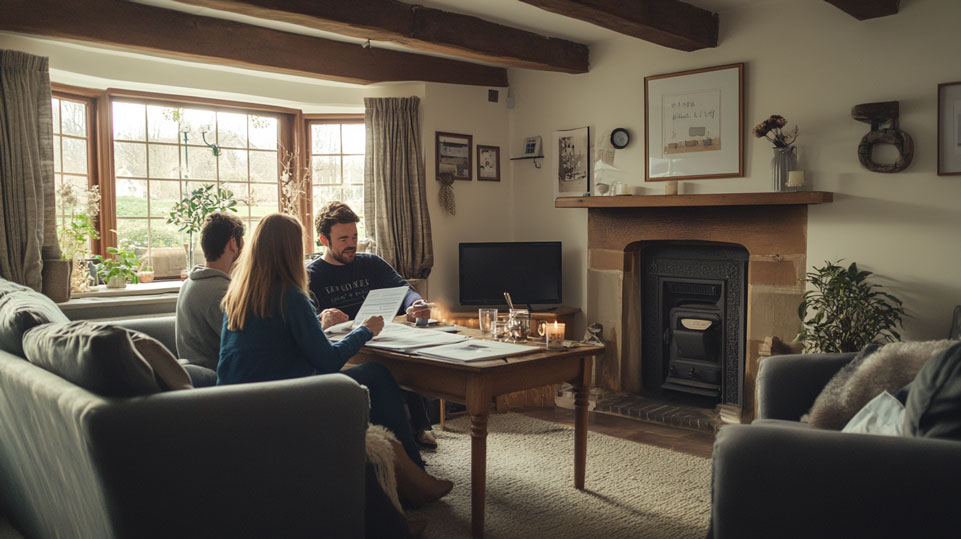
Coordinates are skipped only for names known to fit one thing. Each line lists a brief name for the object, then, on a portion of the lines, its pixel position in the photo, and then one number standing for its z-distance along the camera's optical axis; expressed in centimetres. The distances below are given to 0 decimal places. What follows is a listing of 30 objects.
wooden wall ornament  356
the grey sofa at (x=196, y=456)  180
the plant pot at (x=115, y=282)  428
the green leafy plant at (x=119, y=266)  428
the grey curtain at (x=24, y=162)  363
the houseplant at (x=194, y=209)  459
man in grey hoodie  289
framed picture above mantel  423
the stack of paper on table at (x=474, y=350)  266
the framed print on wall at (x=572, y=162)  504
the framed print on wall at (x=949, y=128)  345
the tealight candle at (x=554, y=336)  288
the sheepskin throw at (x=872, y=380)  209
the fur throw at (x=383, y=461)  241
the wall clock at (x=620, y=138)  477
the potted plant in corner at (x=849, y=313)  352
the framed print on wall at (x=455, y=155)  521
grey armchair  161
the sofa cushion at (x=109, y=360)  186
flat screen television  504
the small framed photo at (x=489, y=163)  542
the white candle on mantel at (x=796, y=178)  384
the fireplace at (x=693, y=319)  443
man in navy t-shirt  362
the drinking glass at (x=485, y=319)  316
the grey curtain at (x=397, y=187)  498
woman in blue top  244
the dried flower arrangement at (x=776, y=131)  388
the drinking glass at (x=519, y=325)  307
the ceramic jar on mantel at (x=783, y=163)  393
